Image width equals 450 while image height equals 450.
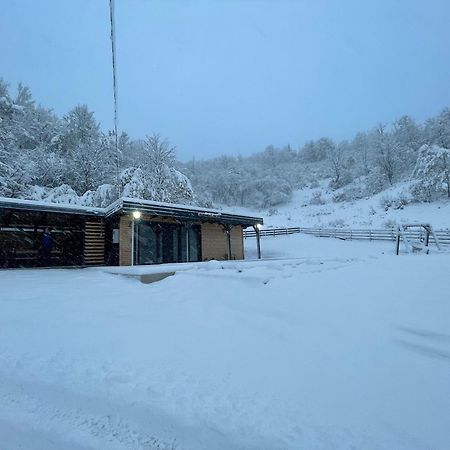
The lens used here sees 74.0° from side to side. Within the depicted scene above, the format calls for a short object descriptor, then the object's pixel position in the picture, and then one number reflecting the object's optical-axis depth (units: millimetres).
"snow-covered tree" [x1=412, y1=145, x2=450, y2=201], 24847
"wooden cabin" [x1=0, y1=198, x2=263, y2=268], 11508
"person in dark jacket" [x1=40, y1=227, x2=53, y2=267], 12845
